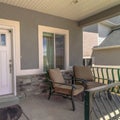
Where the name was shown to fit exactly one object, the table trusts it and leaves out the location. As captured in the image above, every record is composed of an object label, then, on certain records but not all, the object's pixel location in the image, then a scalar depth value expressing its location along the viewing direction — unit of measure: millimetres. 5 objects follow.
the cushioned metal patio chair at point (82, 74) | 4282
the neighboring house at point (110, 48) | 8523
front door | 3770
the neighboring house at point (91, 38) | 8594
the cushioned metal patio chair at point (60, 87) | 3371
